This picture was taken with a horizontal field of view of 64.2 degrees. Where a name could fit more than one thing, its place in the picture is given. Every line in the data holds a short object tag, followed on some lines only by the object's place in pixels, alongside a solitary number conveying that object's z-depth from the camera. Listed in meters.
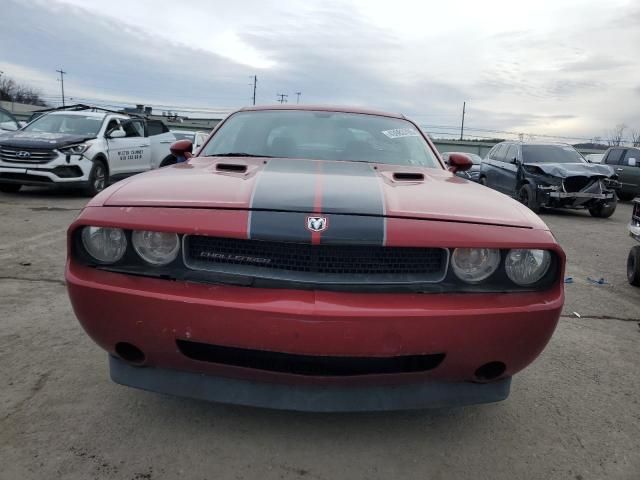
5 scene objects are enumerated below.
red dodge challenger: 1.73
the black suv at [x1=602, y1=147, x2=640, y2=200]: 14.35
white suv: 8.84
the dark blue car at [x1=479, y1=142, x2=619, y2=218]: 10.30
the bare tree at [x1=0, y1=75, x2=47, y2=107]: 72.58
